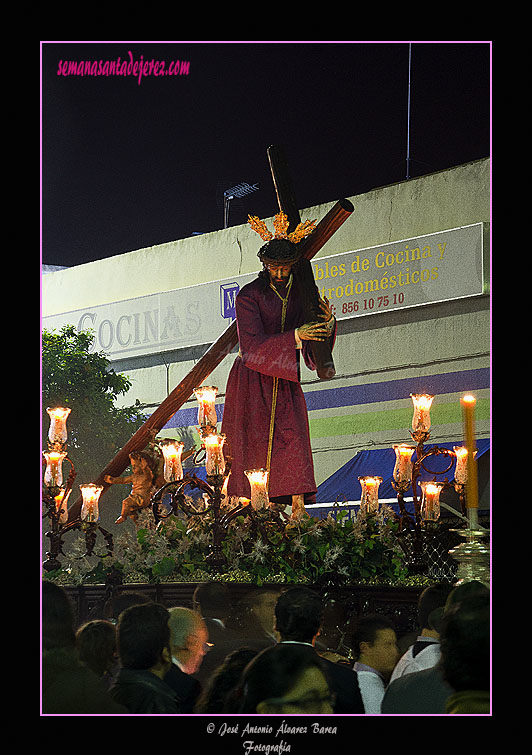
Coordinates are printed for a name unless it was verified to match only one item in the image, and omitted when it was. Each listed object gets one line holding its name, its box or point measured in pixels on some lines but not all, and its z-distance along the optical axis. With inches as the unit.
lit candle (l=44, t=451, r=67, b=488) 695.1
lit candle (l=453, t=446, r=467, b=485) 681.7
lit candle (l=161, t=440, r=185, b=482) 690.9
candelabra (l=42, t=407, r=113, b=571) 688.4
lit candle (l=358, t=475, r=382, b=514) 698.2
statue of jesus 718.2
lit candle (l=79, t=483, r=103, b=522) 698.2
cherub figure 730.4
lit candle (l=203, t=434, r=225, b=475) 640.9
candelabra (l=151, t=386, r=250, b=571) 631.2
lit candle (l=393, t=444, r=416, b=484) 697.5
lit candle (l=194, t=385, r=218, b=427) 675.0
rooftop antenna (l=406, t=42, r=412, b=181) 755.7
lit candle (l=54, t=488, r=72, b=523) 700.6
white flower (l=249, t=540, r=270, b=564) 626.3
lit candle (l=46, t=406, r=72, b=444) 704.2
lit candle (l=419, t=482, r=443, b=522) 677.5
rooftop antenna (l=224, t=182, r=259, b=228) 725.5
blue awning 775.5
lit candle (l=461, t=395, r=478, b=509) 491.5
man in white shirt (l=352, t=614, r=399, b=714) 446.5
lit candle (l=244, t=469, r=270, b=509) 652.5
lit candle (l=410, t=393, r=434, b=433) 698.2
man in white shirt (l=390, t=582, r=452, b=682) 443.7
